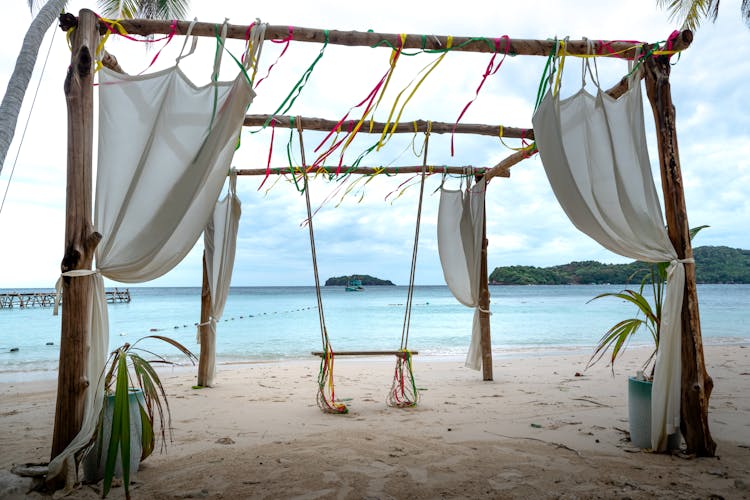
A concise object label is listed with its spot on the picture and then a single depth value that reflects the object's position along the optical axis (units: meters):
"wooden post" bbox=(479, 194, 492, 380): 4.41
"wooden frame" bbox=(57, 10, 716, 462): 1.94
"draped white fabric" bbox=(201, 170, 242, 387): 4.15
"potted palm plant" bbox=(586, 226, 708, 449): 2.39
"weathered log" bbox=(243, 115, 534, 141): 3.23
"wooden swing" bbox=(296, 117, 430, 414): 3.15
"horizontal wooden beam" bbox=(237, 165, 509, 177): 3.88
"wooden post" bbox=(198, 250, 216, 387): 4.16
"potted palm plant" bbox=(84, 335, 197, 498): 1.76
